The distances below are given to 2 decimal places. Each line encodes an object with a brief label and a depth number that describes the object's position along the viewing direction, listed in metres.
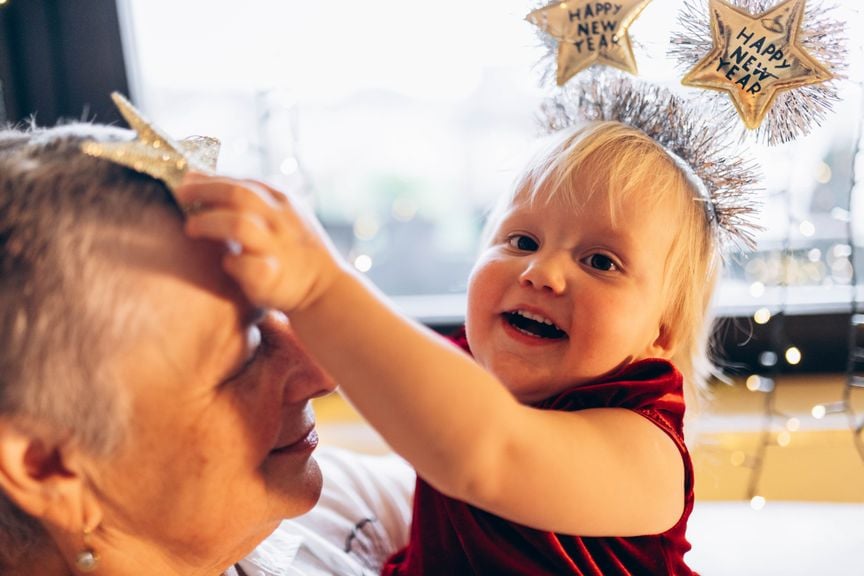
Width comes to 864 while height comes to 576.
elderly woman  0.71
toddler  0.69
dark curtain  1.83
